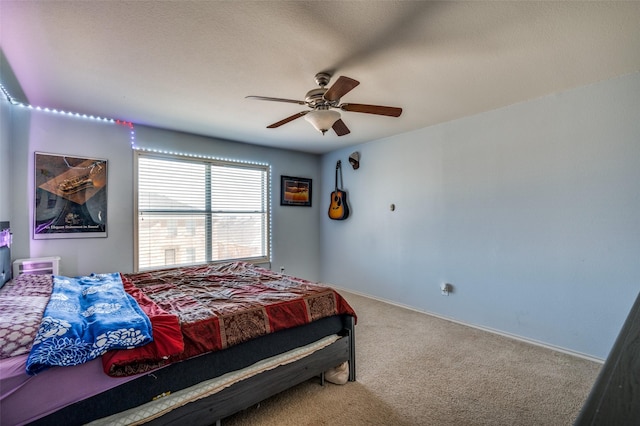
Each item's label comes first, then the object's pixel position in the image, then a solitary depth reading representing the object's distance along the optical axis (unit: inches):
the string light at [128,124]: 115.5
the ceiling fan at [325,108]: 90.1
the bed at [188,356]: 49.6
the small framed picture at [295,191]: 197.0
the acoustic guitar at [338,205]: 193.5
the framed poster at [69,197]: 122.1
